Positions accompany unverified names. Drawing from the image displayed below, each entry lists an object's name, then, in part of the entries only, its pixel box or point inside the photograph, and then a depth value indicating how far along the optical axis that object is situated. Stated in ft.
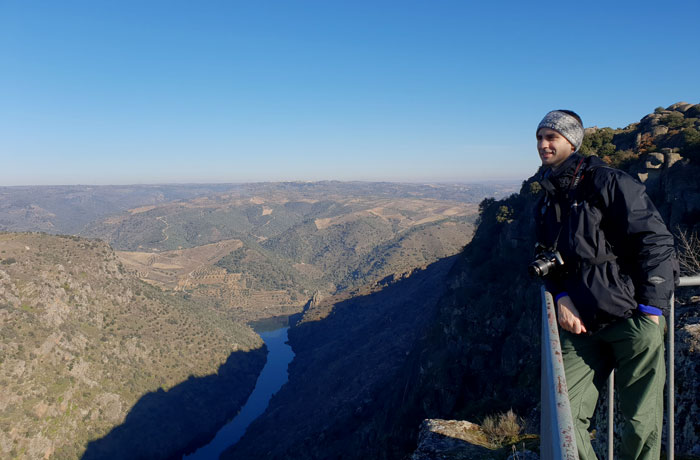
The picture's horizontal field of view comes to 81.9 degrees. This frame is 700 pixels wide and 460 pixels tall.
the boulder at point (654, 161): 76.69
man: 9.25
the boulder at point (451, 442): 24.84
